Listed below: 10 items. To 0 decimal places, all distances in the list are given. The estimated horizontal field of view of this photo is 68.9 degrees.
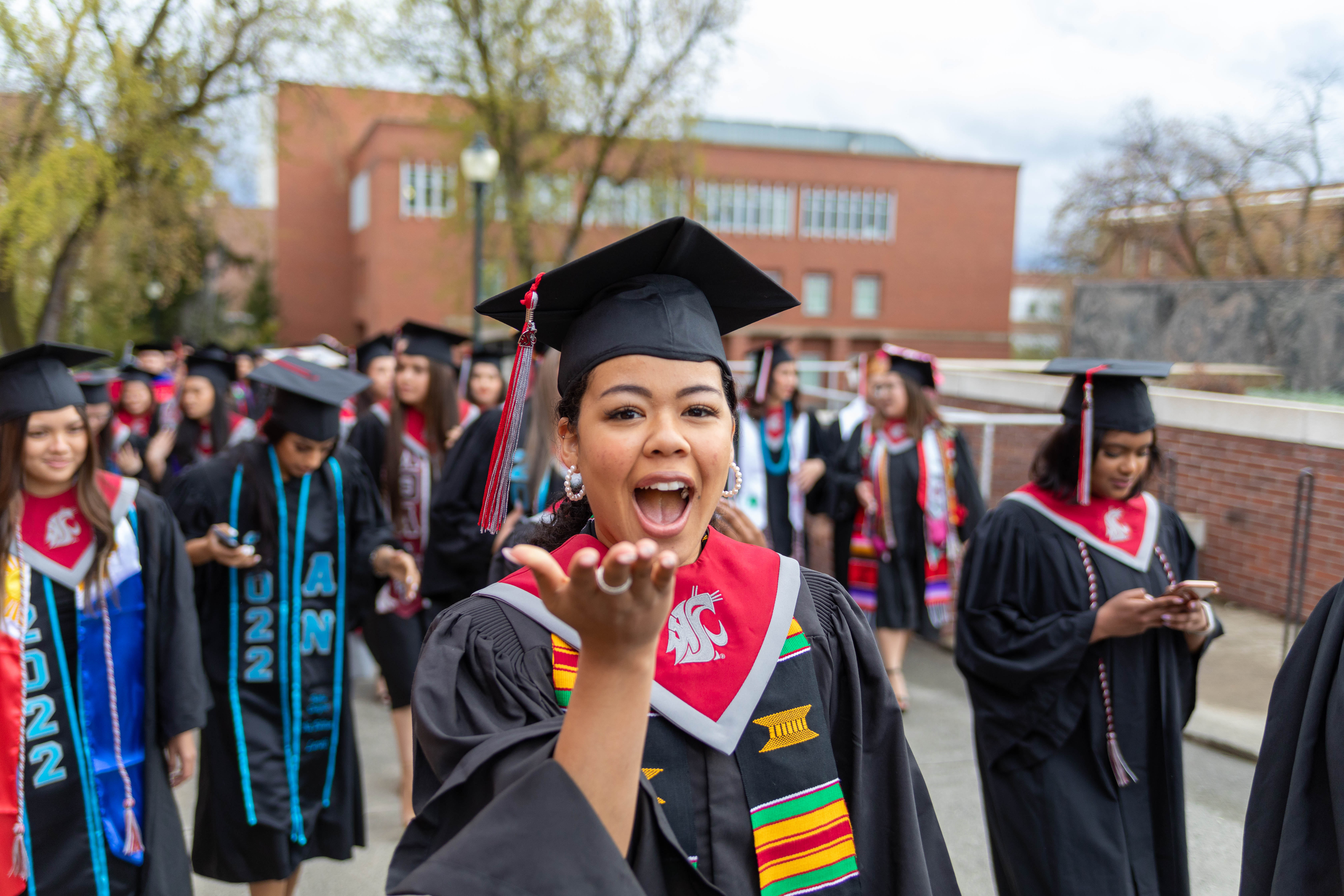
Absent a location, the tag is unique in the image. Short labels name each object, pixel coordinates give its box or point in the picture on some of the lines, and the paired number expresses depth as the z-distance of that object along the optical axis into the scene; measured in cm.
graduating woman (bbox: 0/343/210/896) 288
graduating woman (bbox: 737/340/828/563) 690
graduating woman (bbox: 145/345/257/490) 757
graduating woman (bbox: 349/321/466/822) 555
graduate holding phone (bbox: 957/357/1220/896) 309
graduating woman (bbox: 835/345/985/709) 638
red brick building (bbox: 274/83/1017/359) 3516
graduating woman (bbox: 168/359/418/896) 351
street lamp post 1119
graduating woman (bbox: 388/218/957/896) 126
